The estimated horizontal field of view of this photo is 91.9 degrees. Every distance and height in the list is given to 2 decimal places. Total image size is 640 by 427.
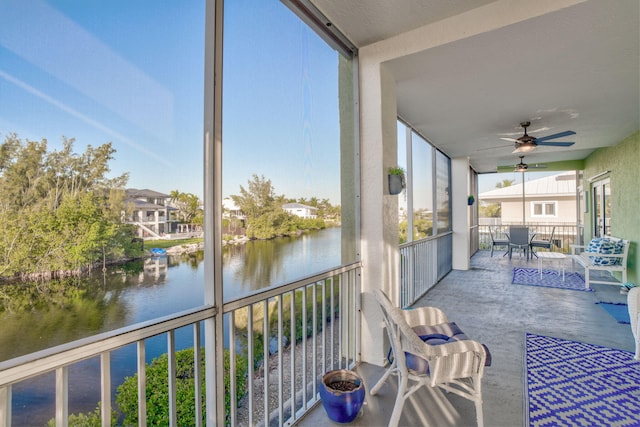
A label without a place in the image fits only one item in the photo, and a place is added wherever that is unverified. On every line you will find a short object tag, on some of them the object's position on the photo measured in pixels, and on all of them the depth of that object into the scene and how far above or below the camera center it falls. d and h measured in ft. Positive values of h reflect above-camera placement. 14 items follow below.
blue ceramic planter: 5.80 -3.53
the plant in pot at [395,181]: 8.36 +0.90
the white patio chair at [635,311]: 8.37 -2.77
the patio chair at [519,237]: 24.50 -1.98
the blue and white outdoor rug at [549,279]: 16.83 -3.98
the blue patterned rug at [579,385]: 6.23 -4.12
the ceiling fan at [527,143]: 13.88 +3.16
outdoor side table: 17.80 -2.55
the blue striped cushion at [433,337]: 5.83 -2.70
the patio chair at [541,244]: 24.90 -2.61
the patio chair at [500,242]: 27.28 -2.66
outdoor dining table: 24.62 -2.54
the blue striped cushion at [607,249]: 16.15 -2.06
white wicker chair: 5.47 -2.70
